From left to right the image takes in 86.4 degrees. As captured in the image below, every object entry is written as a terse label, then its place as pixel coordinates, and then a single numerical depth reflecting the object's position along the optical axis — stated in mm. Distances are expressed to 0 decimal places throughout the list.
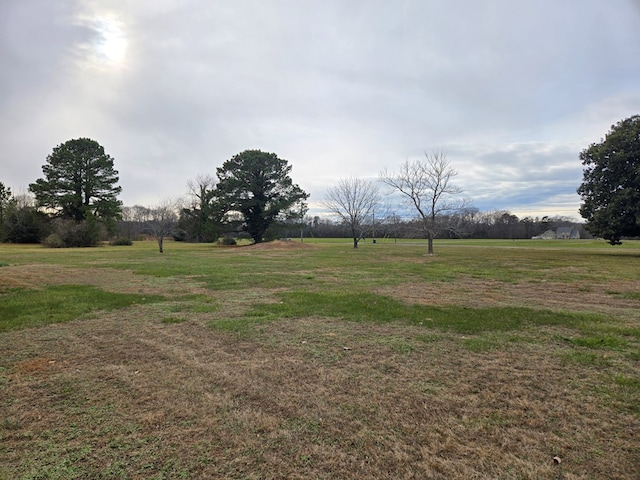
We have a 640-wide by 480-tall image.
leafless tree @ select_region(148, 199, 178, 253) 30812
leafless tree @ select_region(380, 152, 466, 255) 25391
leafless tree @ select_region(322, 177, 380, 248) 37750
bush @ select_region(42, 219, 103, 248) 35312
